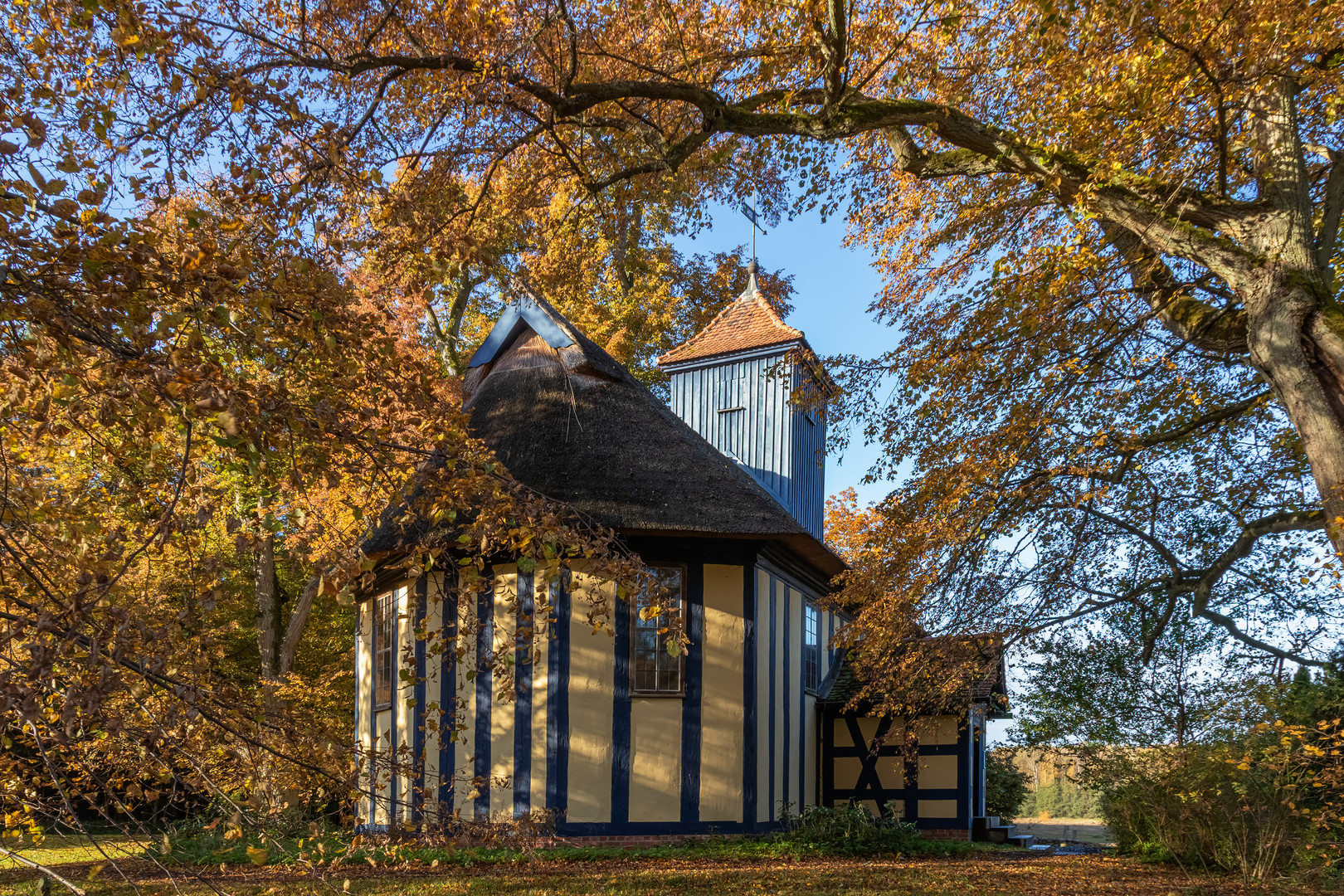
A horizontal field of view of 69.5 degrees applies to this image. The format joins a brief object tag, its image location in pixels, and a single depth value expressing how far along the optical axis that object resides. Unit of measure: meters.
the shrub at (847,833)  12.70
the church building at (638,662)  12.29
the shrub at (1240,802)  9.74
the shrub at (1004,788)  20.91
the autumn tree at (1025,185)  7.09
